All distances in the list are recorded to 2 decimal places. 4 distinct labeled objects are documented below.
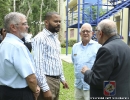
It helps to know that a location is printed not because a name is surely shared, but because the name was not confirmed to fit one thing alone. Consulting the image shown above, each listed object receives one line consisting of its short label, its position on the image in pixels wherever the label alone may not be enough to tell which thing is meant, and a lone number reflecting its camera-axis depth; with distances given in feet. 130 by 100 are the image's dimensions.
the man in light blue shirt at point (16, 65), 9.02
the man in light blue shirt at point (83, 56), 13.53
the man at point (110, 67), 9.05
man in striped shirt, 11.02
